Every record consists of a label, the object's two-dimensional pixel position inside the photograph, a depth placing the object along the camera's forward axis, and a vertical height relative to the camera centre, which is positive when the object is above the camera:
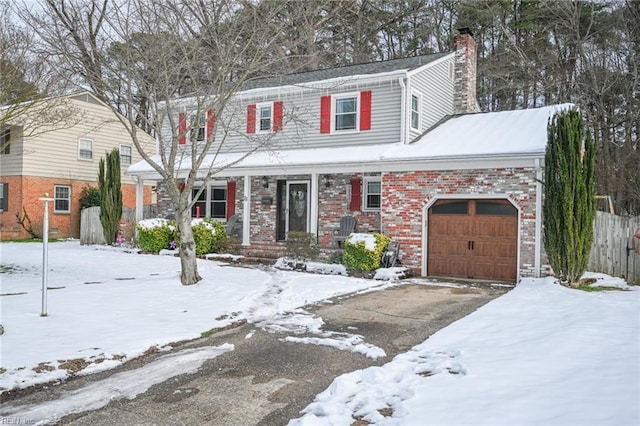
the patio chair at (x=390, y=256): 12.93 -1.28
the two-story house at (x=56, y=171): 21.06 +1.27
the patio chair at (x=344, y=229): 15.11 -0.69
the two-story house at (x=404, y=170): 12.07 +1.01
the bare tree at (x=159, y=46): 9.39 +3.00
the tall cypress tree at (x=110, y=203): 18.72 -0.06
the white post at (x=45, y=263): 6.70 -0.84
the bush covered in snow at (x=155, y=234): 16.44 -1.05
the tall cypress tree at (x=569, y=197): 10.57 +0.28
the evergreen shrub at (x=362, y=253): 12.52 -1.18
